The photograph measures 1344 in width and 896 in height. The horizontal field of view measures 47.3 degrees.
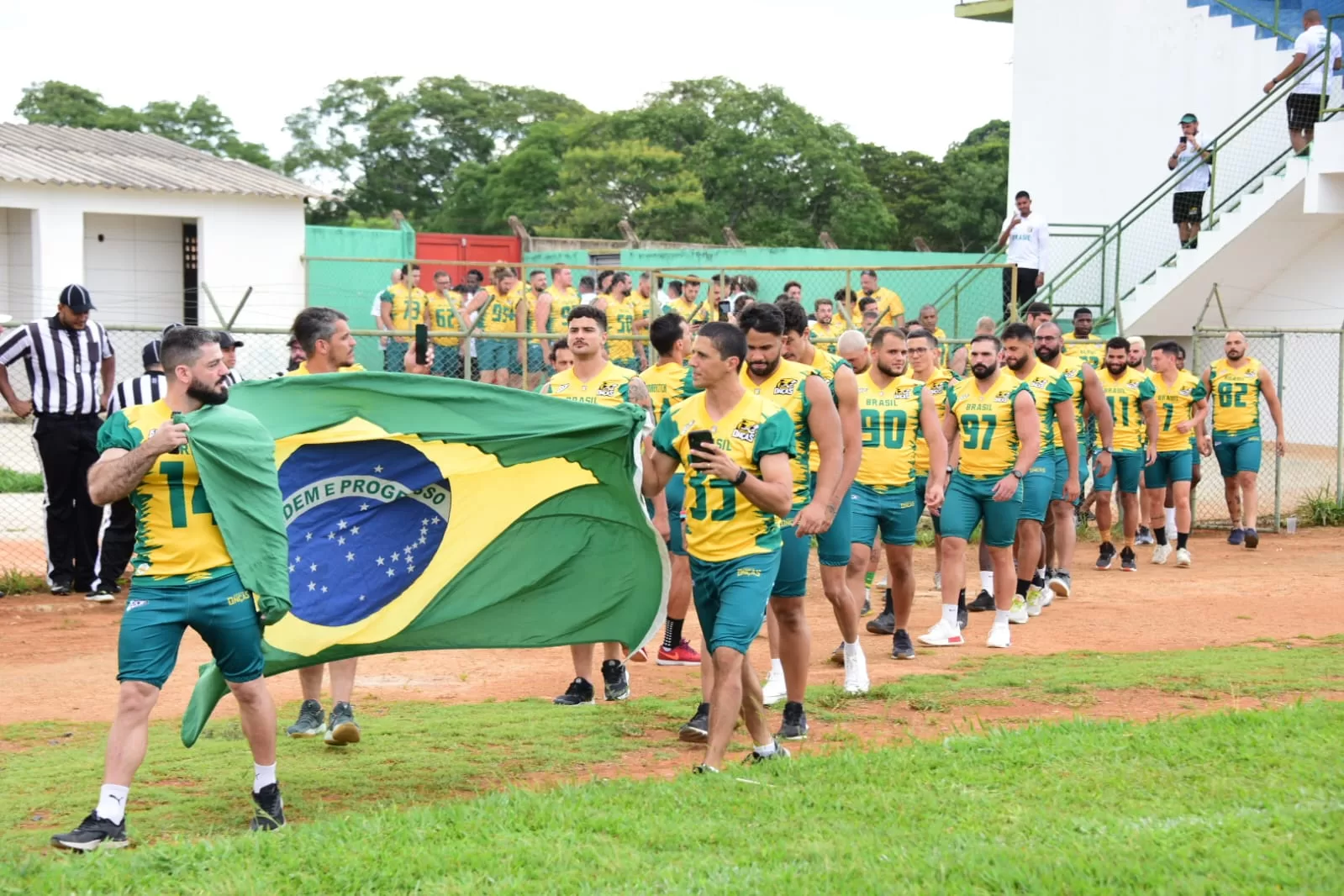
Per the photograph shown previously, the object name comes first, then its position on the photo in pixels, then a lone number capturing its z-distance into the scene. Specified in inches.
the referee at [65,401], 506.0
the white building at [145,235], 1044.5
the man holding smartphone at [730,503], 273.7
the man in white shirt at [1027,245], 882.8
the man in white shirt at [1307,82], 973.8
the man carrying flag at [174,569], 239.5
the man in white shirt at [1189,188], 1028.5
